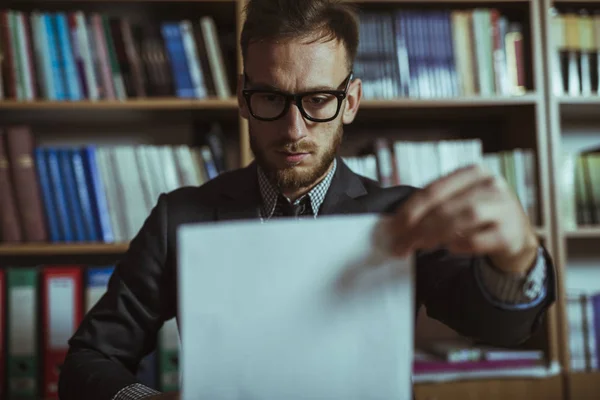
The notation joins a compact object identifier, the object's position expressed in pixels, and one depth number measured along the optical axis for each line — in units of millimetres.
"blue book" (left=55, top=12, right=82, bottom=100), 1711
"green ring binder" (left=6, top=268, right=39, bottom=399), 1643
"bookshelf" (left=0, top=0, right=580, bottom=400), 1717
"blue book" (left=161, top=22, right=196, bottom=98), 1729
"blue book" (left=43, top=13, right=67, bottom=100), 1708
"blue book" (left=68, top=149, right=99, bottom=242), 1709
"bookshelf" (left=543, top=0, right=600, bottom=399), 1758
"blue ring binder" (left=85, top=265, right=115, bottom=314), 1665
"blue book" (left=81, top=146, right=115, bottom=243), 1709
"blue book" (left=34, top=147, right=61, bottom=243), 1694
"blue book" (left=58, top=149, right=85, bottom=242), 1705
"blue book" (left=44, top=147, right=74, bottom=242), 1698
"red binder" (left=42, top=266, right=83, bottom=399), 1645
